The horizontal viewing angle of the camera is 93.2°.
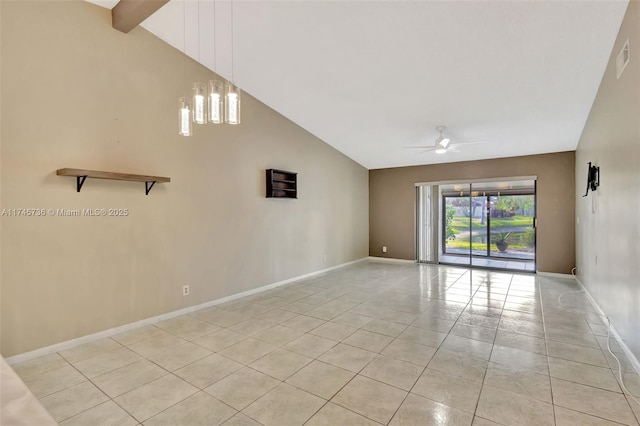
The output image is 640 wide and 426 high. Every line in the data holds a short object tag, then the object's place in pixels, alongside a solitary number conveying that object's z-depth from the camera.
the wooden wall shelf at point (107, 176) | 2.80
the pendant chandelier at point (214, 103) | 2.52
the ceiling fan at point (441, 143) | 4.81
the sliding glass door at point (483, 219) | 7.11
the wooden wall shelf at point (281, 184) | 4.94
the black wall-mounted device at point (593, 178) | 3.64
